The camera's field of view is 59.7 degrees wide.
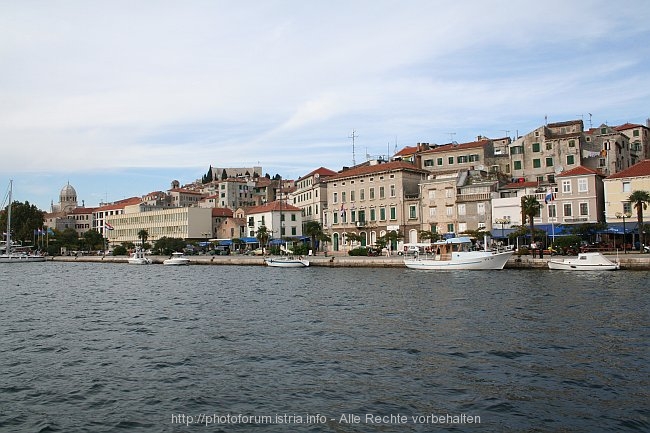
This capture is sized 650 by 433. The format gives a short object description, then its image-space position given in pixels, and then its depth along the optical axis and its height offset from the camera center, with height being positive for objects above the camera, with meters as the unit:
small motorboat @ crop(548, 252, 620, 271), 43.66 -1.65
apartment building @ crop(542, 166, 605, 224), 59.75 +4.65
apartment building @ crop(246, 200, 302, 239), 97.00 +5.10
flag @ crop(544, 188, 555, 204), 54.66 +4.49
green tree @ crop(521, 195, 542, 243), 53.00 +3.34
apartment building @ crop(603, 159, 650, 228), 56.78 +5.28
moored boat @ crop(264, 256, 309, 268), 65.31 -1.58
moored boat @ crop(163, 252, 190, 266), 79.56 -1.46
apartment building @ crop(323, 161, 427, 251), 73.00 +6.09
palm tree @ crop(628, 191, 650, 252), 49.62 +3.63
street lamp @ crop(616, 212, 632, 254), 52.26 +2.52
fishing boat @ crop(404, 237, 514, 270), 49.91 -1.21
